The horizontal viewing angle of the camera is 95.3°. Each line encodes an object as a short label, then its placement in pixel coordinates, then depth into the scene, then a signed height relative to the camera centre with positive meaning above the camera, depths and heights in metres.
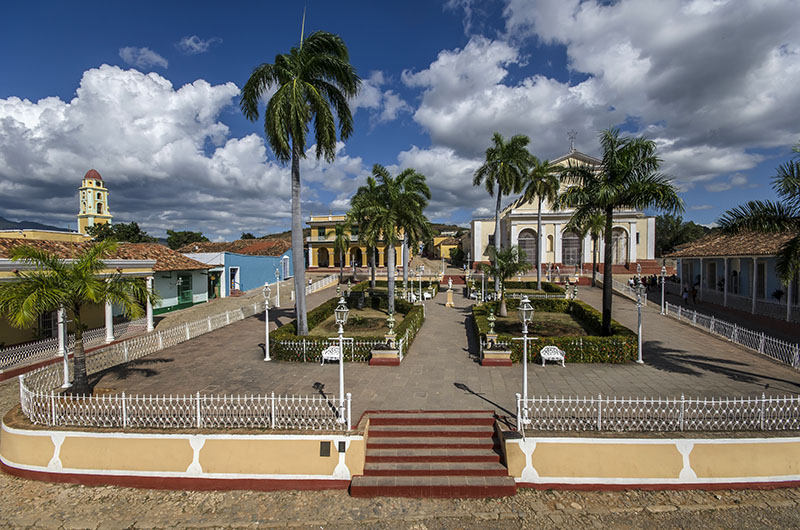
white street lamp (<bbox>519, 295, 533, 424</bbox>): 7.90 -1.29
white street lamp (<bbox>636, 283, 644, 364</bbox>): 12.26 -2.70
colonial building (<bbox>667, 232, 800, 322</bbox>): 17.88 -1.11
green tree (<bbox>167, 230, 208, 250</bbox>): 69.06 +4.19
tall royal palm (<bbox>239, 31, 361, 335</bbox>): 13.30 +6.14
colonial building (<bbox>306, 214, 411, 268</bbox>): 51.06 +1.76
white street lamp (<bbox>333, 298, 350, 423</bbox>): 8.61 -1.32
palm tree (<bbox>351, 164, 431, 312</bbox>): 18.59 +2.63
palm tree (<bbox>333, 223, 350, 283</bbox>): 35.47 +2.29
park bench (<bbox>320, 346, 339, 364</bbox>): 11.89 -3.07
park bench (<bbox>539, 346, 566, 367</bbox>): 11.78 -3.09
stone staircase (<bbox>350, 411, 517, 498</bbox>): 6.93 -4.09
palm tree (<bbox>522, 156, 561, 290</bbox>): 28.14 +6.07
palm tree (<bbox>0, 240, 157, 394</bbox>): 8.03 -0.70
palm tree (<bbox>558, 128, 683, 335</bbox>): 12.32 +2.53
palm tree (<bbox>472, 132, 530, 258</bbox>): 26.22 +6.96
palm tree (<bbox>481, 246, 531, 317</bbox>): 20.27 -0.46
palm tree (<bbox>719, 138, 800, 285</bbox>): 8.44 +0.92
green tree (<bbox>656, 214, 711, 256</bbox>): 66.31 +4.60
